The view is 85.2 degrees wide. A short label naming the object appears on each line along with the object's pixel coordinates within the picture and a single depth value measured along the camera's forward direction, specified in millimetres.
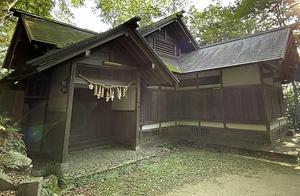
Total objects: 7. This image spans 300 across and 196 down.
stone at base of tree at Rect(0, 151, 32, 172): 3156
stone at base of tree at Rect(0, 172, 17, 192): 2621
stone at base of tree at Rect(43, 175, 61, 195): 3381
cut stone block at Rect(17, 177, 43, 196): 2559
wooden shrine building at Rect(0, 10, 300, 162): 5387
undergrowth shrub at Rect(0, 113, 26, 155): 3612
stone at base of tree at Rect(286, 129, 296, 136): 9456
